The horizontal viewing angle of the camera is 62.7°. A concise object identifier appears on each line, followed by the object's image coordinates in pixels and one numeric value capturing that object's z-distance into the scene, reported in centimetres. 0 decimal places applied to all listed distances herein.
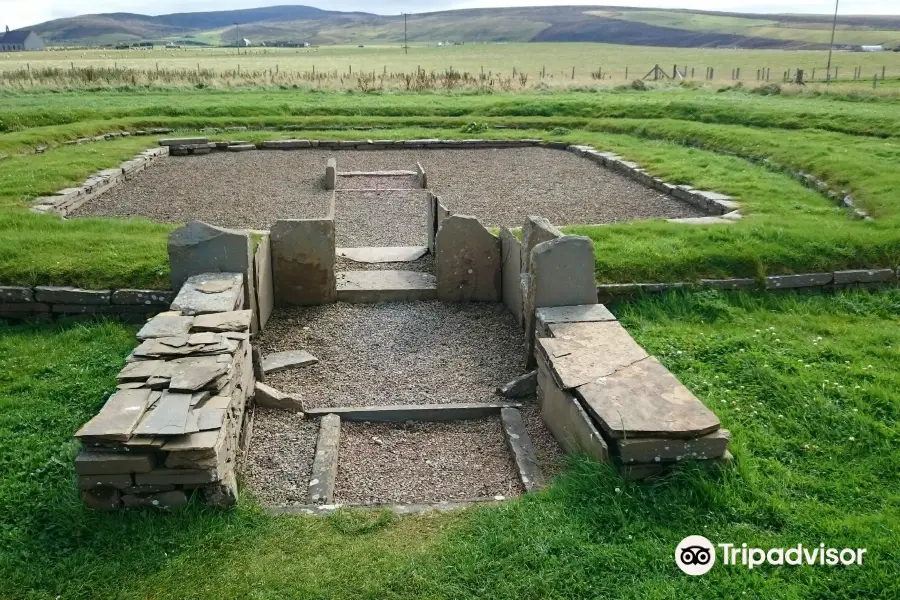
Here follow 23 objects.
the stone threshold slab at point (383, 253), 1009
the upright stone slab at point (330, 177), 1452
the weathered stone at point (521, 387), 655
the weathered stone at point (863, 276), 830
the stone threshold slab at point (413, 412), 625
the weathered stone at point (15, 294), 746
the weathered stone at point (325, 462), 500
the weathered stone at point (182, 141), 1867
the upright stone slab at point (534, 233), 713
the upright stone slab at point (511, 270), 802
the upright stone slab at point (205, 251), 696
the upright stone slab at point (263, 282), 763
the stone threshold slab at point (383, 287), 877
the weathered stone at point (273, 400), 623
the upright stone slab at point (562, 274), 648
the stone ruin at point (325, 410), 435
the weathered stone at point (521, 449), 518
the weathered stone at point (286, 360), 698
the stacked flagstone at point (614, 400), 455
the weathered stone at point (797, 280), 820
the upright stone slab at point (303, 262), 828
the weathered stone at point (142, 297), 745
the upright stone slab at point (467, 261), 853
